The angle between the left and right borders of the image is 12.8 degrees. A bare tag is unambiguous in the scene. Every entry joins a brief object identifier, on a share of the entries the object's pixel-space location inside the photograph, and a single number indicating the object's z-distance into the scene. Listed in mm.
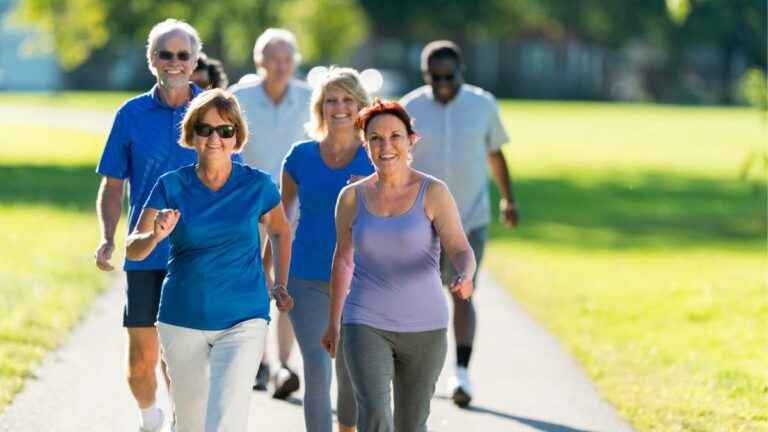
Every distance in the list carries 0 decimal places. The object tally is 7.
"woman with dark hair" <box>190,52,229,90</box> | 17215
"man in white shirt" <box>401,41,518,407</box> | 18116
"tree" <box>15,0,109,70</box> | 77126
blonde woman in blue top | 13575
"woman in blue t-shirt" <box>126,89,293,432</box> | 11705
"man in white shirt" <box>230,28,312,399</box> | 18178
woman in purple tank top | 11790
